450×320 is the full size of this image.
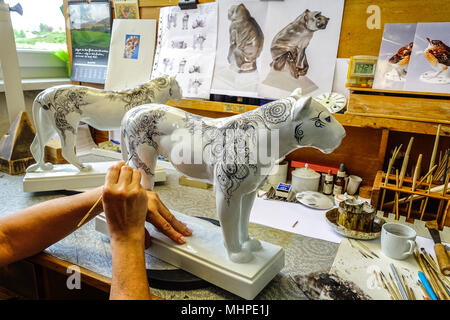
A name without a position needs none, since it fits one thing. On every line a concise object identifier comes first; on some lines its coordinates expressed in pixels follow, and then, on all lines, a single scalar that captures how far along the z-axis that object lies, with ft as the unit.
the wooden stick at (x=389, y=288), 2.16
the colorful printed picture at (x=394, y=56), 3.51
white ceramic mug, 2.58
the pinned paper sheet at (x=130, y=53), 5.22
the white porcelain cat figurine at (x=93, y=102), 3.42
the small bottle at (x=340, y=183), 3.97
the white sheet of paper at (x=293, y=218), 3.09
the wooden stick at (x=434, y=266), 2.36
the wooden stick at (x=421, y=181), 3.03
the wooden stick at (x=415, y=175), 2.98
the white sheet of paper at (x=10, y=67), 4.34
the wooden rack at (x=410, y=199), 3.00
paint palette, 3.80
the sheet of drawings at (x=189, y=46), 4.72
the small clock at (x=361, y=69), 3.52
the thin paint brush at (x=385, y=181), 3.24
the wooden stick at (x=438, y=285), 2.14
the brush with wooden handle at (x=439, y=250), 2.43
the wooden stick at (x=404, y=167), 3.14
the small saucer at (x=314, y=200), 3.64
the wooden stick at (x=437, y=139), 3.03
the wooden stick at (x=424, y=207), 2.99
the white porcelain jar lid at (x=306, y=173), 4.01
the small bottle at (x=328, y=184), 4.01
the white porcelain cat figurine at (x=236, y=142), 1.95
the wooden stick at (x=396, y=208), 3.16
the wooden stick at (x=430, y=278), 2.18
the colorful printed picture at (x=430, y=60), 3.31
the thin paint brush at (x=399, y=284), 2.18
